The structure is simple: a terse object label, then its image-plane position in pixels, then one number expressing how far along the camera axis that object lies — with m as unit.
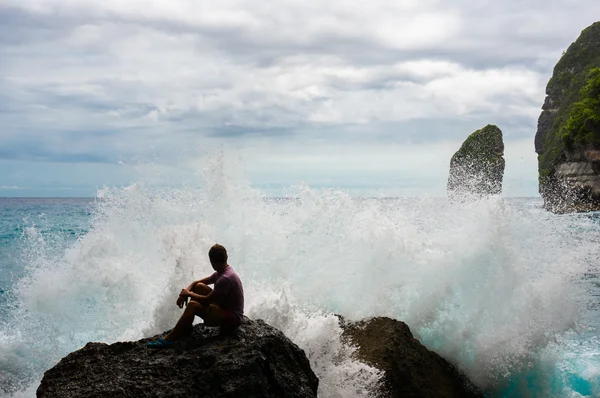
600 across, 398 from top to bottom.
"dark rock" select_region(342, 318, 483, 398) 6.98
